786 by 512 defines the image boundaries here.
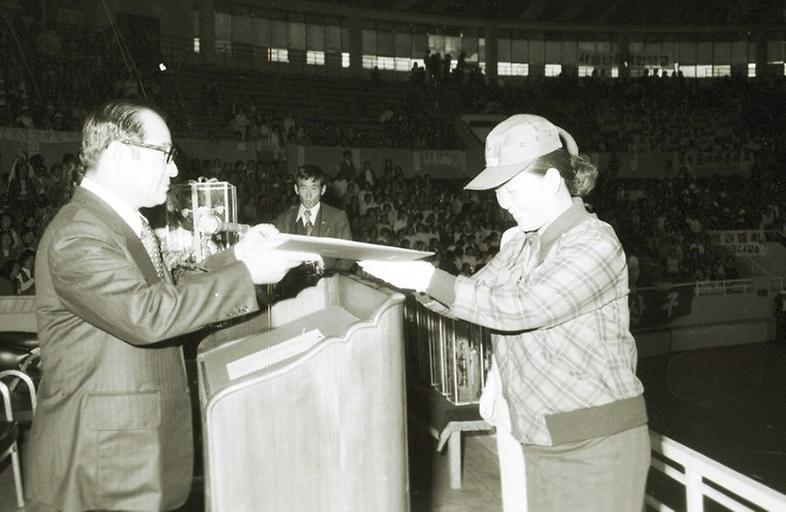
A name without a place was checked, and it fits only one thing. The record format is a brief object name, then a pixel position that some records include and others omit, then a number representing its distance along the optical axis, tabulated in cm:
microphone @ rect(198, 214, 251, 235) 279
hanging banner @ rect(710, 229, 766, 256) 1520
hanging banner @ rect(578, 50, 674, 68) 2912
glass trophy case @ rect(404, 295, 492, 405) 428
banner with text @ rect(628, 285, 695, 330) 1036
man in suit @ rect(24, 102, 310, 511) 171
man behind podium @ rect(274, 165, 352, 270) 563
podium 173
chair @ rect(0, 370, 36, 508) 305
